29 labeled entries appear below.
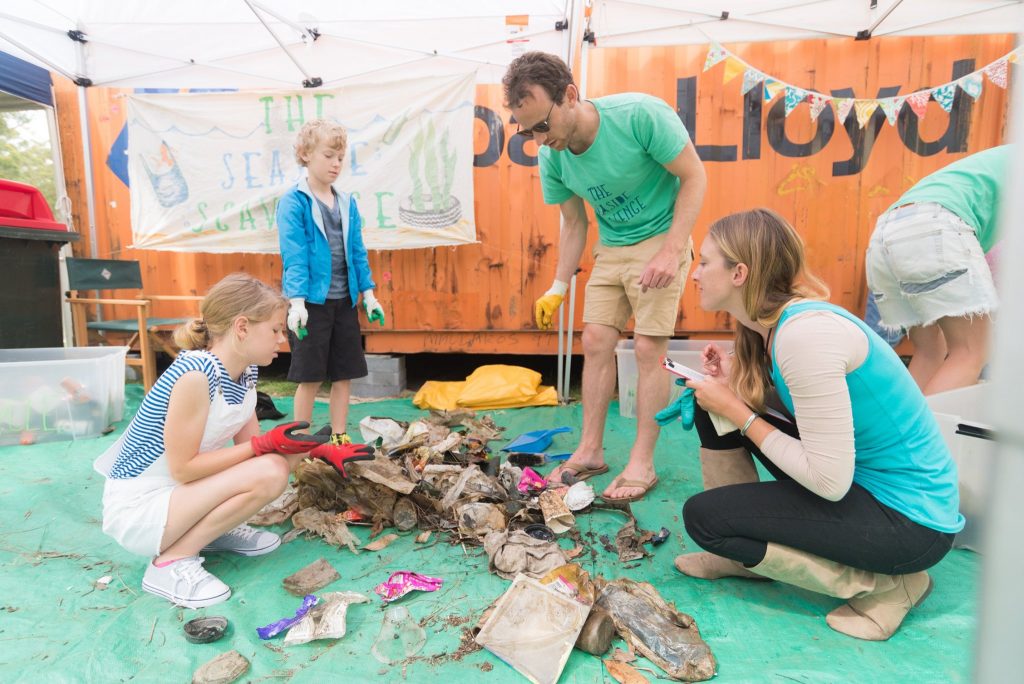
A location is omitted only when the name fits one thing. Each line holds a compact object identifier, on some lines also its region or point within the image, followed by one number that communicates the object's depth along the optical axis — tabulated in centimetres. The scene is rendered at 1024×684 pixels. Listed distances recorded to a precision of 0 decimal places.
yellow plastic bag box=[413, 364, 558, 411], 361
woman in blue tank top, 128
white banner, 377
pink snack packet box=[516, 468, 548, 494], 223
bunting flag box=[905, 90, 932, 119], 336
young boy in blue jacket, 241
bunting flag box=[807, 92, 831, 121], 342
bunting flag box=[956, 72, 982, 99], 333
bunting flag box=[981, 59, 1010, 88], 331
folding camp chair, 352
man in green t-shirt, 207
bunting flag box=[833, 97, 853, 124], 342
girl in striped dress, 155
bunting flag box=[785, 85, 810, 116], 344
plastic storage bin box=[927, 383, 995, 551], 164
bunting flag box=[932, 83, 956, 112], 337
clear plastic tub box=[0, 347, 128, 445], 275
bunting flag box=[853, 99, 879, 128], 340
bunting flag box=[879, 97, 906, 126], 341
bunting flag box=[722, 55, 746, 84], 341
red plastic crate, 336
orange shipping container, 359
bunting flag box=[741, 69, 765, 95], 341
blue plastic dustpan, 280
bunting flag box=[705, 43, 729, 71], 338
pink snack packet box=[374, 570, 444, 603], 159
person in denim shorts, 197
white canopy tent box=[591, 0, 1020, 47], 341
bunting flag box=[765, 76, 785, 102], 342
